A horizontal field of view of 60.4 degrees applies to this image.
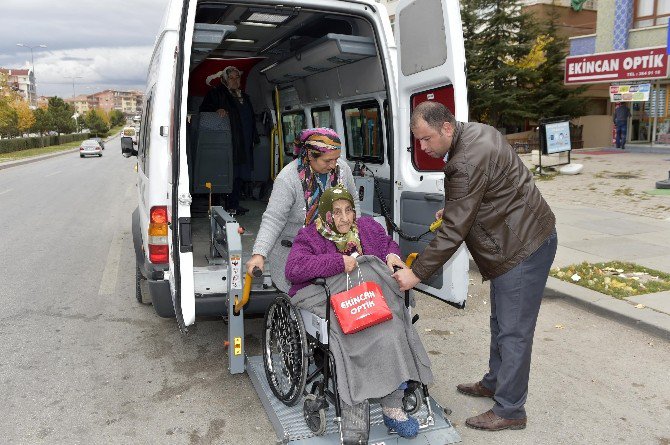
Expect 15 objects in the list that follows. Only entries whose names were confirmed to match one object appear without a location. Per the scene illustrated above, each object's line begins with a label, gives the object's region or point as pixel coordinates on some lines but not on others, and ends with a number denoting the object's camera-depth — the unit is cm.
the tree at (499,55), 2555
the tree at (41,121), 6247
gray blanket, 327
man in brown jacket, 334
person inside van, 738
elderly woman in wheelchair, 330
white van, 393
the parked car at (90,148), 4033
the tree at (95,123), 11190
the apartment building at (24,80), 16591
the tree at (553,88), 2612
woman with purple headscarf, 404
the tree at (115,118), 16682
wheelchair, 335
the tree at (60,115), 7096
